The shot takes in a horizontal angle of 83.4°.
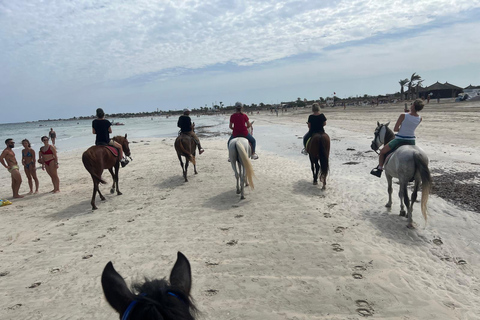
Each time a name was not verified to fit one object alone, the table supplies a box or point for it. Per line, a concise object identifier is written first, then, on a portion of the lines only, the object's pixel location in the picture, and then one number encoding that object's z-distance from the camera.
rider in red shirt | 8.01
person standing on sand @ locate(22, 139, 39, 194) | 8.95
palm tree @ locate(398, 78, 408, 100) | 59.17
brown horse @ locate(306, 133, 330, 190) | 7.63
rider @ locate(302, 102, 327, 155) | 7.84
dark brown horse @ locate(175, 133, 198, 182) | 9.52
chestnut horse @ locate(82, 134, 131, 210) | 7.29
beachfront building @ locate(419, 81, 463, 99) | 49.84
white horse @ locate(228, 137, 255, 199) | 7.12
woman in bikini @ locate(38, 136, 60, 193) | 8.88
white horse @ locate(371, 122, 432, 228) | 4.83
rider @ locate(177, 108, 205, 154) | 9.78
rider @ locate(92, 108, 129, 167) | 7.54
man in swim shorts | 8.56
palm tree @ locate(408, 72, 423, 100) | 55.00
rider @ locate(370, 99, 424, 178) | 5.48
